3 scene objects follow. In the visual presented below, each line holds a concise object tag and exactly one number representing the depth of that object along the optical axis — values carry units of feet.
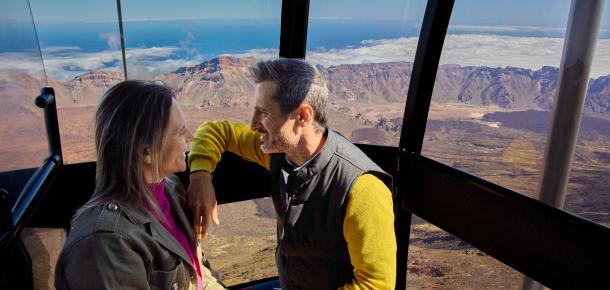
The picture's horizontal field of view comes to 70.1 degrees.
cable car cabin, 5.92
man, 5.15
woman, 3.80
